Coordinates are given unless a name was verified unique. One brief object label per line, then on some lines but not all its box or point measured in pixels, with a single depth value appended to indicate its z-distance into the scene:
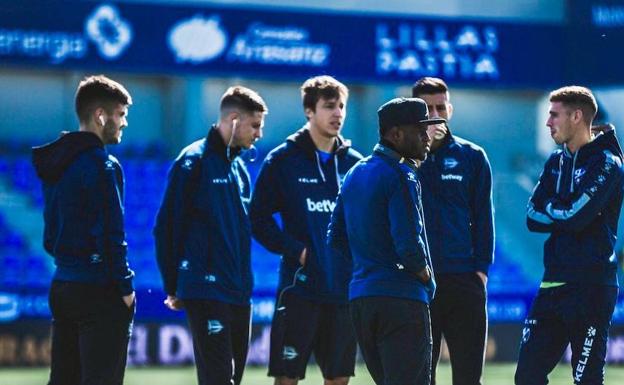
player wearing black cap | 12.58
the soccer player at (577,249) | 14.44
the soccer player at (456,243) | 15.49
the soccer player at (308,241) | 15.95
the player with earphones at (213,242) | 15.13
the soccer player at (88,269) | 13.50
